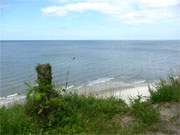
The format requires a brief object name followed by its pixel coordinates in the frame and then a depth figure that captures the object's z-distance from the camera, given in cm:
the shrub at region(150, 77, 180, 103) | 309
